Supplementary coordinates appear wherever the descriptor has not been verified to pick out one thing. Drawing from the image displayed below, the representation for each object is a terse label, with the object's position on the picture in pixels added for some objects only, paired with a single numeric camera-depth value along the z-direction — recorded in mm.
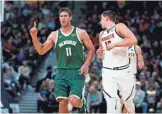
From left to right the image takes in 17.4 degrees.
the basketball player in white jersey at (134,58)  10414
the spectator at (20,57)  20527
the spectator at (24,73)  19156
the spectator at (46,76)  18578
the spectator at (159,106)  17000
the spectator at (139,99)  16845
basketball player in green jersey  10258
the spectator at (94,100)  16625
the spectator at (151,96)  16969
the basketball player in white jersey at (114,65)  9977
